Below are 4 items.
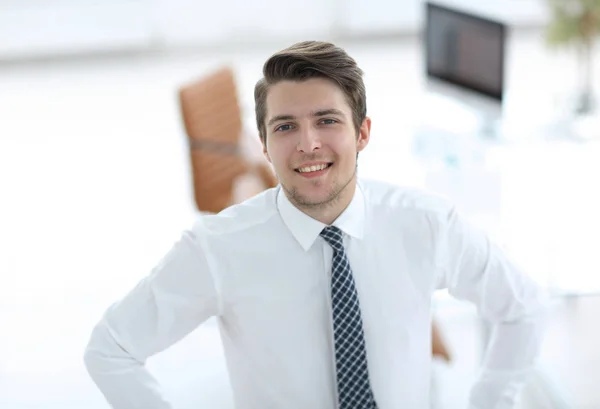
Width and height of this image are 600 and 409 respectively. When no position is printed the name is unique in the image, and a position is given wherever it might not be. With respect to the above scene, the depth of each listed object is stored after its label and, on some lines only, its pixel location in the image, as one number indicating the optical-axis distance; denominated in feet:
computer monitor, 11.44
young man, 5.26
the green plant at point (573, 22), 11.32
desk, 8.54
